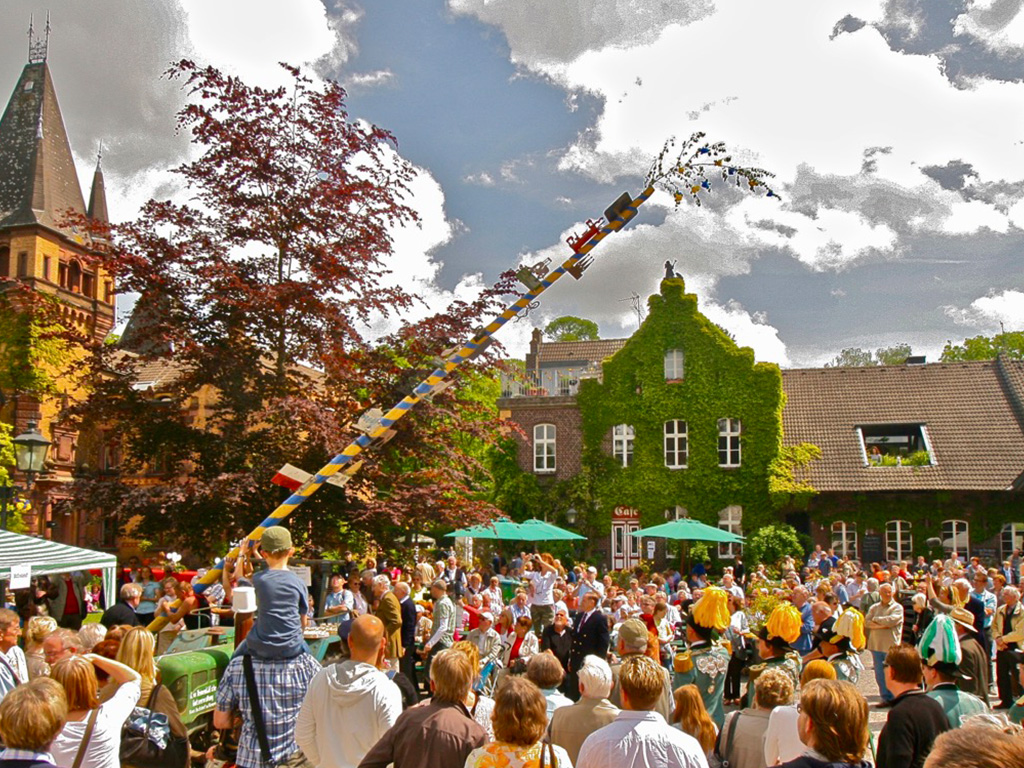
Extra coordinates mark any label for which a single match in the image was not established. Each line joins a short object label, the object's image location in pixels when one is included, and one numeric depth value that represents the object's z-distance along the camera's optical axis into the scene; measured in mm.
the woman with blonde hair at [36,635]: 7083
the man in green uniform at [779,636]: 7637
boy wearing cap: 5359
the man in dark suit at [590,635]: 10781
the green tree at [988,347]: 59812
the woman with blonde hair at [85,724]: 4527
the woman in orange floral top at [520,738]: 4047
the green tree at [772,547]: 31375
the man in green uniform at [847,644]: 8312
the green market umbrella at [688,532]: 24938
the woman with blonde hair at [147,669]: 5250
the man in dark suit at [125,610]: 10062
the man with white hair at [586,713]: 5455
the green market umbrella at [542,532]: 26212
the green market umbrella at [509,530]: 25436
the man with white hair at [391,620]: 9367
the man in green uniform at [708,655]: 8312
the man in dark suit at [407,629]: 11625
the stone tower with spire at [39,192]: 46156
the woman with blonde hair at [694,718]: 5621
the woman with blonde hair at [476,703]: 5115
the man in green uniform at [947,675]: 5777
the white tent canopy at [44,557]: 11477
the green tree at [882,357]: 79438
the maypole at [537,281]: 11422
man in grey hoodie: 4723
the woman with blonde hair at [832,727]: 3684
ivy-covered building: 32438
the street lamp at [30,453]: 12938
